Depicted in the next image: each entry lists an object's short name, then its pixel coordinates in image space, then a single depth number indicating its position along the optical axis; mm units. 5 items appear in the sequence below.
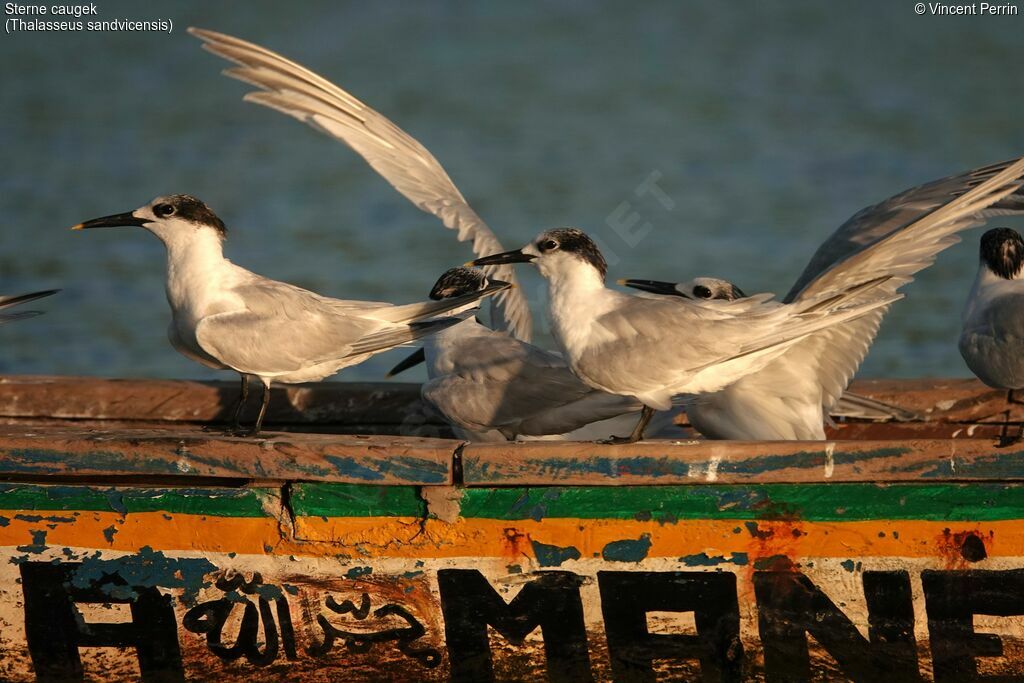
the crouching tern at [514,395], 10609
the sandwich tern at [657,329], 9312
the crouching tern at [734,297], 11422
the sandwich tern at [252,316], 9766
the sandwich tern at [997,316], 10336
